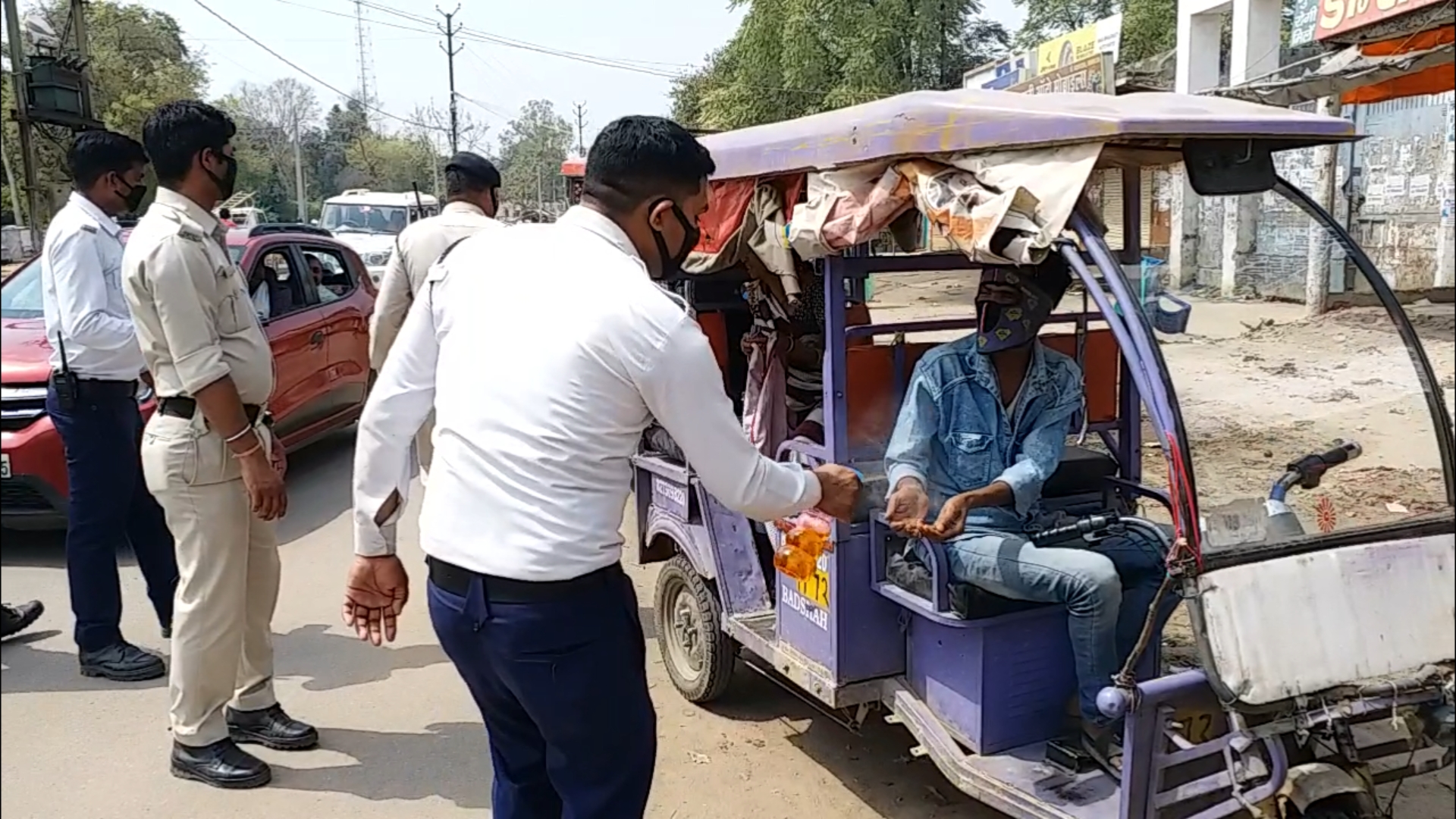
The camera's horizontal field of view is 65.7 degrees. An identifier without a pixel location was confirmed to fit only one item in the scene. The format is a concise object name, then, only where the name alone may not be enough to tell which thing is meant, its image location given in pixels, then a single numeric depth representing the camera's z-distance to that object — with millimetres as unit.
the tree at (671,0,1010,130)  27828
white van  20188
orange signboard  8897
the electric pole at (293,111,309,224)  38875
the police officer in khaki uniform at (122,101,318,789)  3365
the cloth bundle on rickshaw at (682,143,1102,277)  2654
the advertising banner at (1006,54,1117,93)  12055
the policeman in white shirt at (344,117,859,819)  2131
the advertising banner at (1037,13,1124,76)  18156
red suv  5508
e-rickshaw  2396
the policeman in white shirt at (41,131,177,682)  4234
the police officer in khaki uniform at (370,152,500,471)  4492
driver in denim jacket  3121
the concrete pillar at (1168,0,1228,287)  16780
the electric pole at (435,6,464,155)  33531
